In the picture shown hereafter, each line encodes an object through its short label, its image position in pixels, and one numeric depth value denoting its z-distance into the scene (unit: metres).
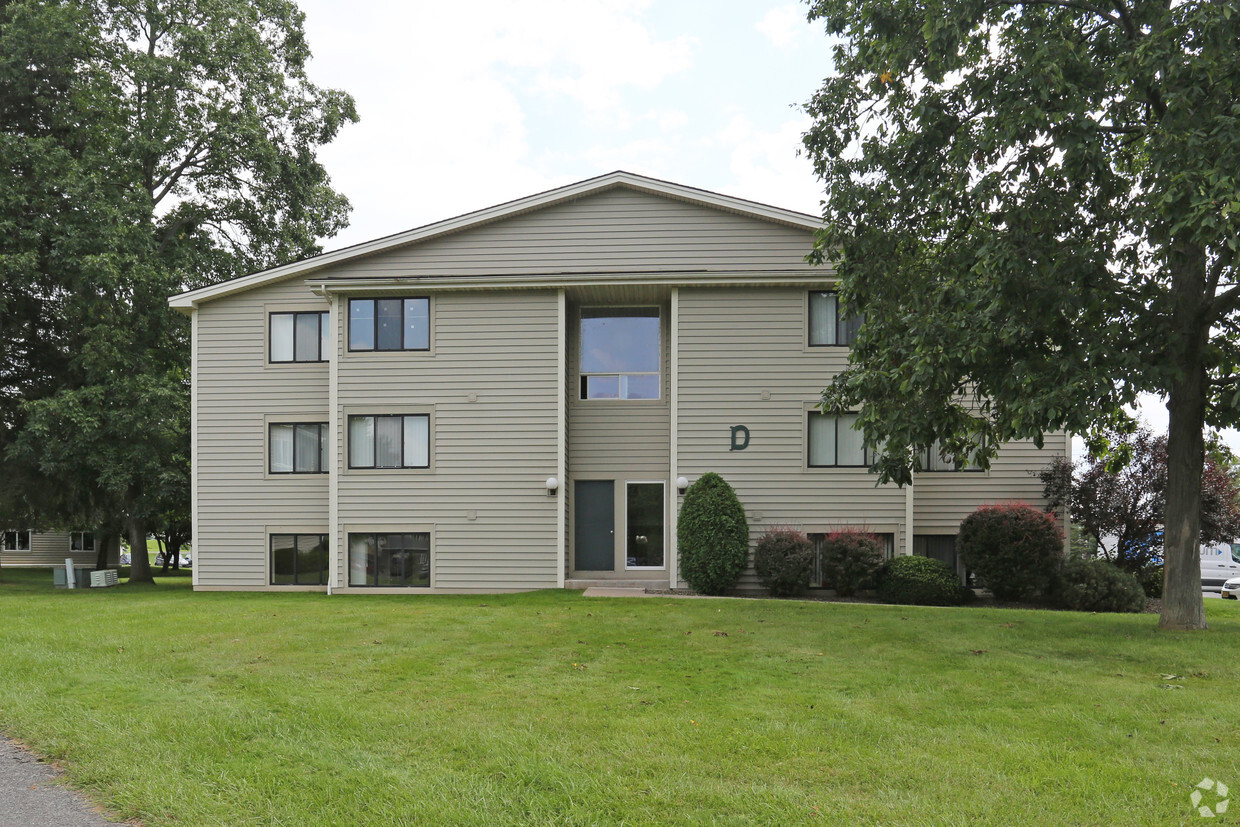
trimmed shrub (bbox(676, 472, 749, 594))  16.55
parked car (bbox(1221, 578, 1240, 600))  22.52
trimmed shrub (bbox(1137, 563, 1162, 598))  16.94
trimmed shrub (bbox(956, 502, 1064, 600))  16.05
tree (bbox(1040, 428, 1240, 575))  16.58
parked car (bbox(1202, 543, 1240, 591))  23.78
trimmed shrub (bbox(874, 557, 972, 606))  16.02
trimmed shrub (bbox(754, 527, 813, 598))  16.36
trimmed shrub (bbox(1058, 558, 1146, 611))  15.61
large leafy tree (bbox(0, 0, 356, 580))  21.36
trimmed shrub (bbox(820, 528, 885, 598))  16.48
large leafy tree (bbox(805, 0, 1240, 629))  8.95
